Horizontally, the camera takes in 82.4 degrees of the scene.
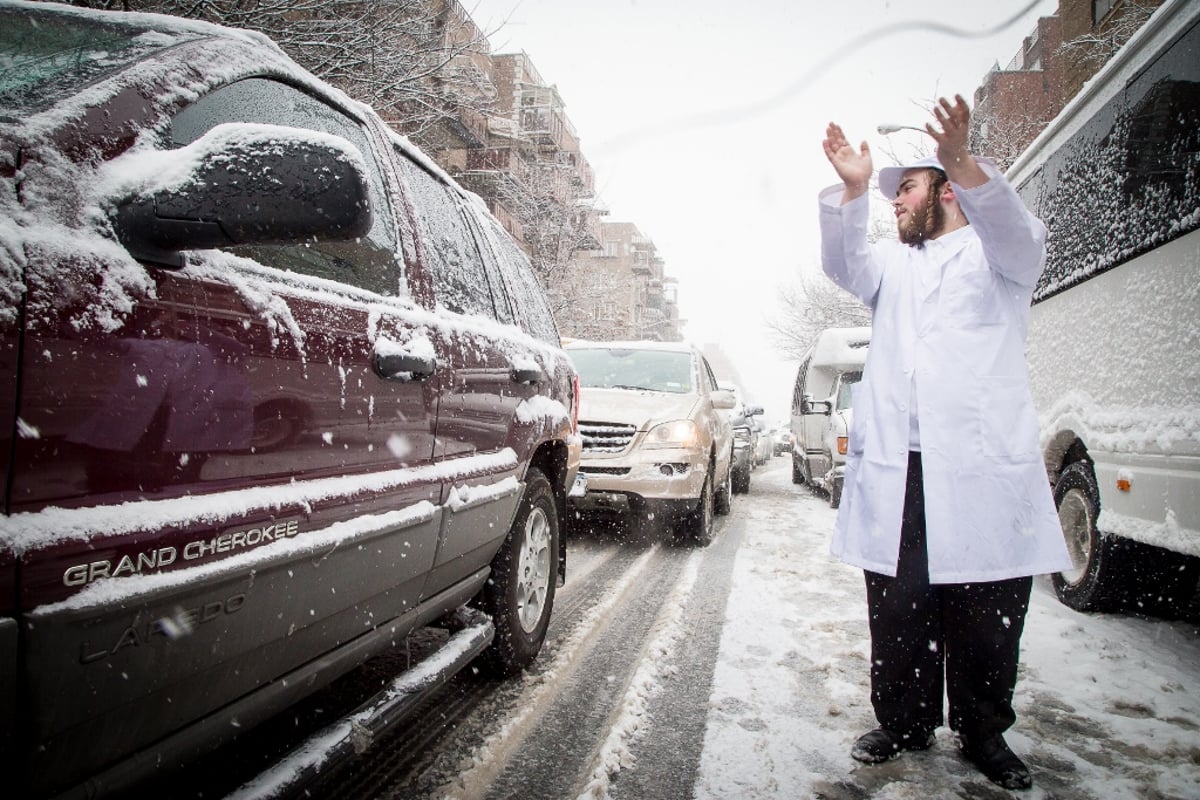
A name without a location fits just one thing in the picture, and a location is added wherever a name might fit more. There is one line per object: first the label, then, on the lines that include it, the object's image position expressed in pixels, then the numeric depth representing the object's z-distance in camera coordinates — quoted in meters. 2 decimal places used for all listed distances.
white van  8.37
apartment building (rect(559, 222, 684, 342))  29.22
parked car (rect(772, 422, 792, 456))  21.30
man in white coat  2.18
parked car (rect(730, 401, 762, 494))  10.89
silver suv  5.74
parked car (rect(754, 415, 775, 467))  17.39
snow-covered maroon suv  0.98
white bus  3.07
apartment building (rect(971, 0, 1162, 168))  13.64
